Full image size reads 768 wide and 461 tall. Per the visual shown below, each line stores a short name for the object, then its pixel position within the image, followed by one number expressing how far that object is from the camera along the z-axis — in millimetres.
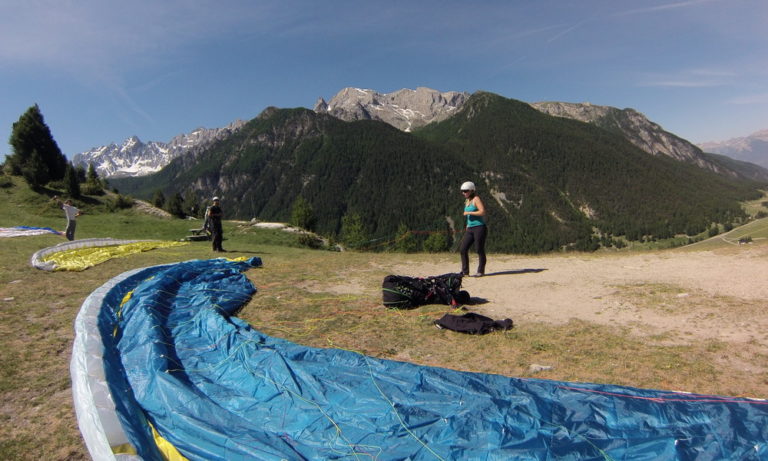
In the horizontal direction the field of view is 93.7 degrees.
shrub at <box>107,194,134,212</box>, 38194
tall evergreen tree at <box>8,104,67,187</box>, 39994
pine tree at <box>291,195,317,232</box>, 55031
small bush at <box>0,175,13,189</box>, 35594
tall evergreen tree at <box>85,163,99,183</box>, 55881
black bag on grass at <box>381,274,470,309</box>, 8531
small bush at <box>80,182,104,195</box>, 42969
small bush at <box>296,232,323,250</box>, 29600
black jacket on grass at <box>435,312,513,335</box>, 6777
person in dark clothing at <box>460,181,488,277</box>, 10953
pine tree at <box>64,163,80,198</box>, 38000
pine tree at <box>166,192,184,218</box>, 78344
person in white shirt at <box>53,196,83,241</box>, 19281
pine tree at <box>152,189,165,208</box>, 85062
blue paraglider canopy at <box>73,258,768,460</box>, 3604
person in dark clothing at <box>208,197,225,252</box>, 18109
